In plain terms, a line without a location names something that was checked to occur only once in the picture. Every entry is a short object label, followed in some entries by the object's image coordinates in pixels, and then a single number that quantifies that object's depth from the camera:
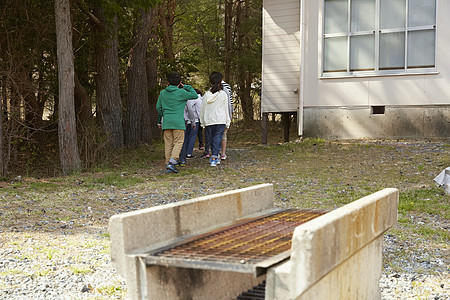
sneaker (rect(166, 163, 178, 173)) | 11.77
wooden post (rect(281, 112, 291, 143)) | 18.95
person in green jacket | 11.55
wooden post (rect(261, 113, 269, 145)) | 17.75
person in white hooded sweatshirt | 12.10
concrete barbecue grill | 2.75
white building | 14.58
